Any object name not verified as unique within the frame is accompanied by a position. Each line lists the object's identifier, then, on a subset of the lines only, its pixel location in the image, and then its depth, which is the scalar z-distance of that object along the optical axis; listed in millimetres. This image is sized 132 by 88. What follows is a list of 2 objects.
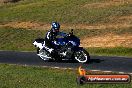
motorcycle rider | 25375
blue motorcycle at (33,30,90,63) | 24906
